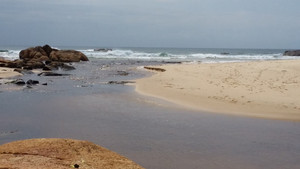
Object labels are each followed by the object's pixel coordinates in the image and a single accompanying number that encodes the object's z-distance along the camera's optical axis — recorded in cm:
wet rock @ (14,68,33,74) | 2166
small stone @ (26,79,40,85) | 1477
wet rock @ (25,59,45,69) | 2528
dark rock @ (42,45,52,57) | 4006
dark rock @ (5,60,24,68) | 2497
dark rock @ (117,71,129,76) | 2073
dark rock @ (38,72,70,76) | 2008
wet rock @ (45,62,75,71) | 2582
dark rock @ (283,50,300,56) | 6201
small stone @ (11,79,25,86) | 1462
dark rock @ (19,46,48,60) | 3856
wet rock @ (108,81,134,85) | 1571
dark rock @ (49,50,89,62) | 3828
